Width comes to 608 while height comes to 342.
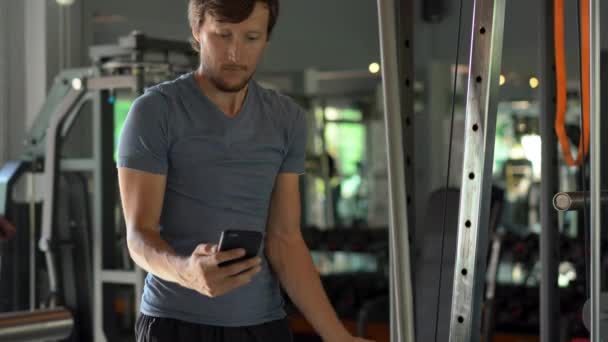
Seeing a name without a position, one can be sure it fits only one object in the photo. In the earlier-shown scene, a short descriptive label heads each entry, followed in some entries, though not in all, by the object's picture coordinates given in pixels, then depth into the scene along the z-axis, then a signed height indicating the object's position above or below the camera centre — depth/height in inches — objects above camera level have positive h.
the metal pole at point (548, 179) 155.2 -2.6
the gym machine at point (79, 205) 271.0 -9.4
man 109.3 -0.4
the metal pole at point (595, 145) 94.8 +0.8
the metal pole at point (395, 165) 92.3 -0.3
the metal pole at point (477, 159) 110.2 +0.0
